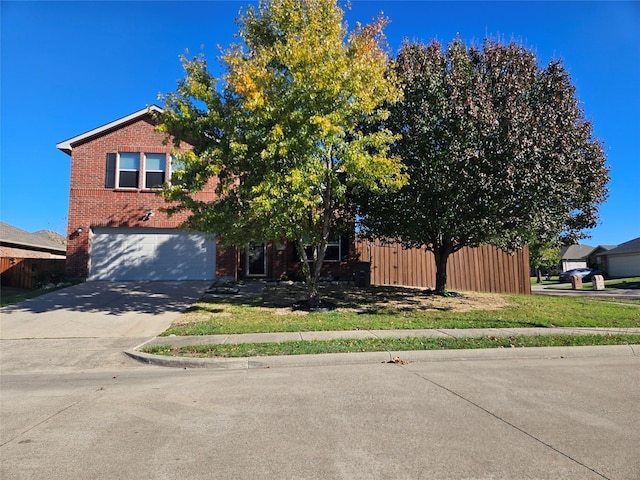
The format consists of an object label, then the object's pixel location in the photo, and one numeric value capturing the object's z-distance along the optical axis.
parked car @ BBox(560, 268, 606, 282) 48.41
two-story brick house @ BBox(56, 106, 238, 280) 19.11
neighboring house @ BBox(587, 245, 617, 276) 51.66
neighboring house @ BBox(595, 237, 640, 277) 45.47
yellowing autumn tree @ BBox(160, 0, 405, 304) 10.41
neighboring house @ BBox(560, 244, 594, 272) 63.92
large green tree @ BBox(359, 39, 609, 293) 11.80
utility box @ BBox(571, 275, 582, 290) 32.81
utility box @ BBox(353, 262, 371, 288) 18.58
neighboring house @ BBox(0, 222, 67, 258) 27.25
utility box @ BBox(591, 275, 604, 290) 29.78
